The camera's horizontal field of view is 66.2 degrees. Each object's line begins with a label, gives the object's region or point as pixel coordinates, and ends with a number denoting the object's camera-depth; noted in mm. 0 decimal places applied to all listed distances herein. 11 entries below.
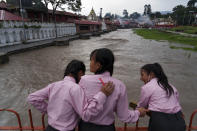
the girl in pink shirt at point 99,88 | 1391
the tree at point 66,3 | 26062
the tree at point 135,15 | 183500
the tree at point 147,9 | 130950
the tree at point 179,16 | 69869
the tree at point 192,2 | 80219
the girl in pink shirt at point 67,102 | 1304
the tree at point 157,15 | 108200
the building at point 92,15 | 62422
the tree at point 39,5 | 25125
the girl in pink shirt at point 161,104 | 1718
